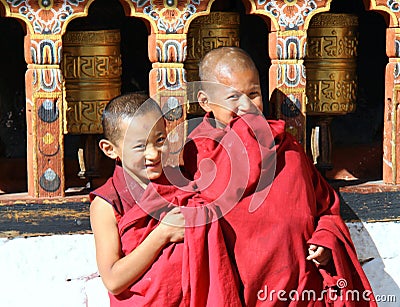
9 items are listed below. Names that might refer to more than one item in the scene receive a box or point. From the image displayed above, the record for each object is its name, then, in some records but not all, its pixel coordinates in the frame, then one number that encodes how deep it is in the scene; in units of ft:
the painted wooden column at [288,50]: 15.66
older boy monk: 13.38
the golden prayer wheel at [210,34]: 16.69
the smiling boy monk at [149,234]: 13.01
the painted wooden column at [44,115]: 15.06
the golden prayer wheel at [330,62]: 17.11
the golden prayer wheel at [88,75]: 16.35
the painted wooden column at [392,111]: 16.03
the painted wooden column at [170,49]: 15.28
